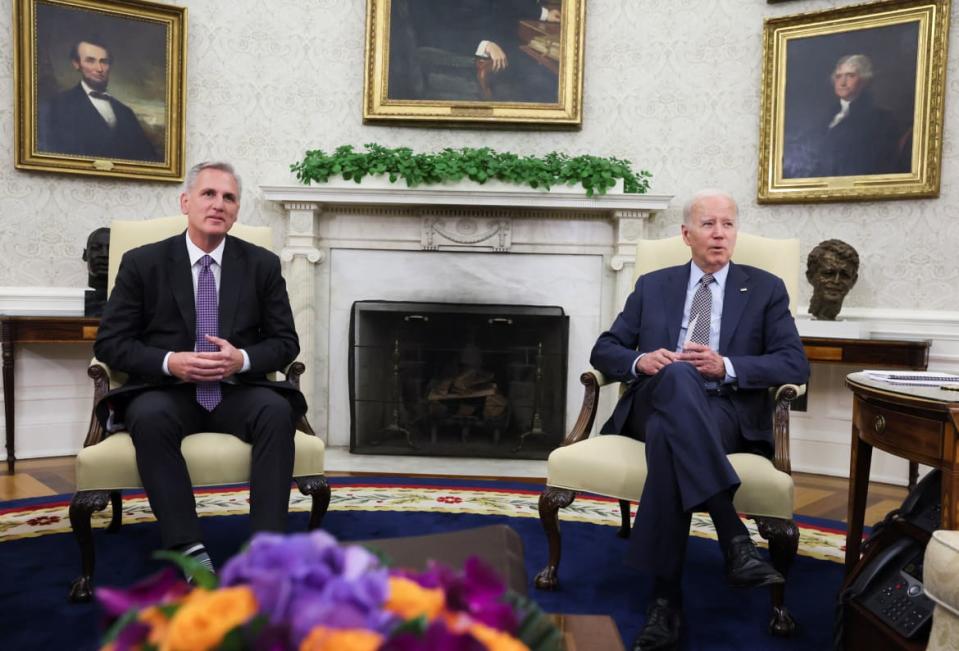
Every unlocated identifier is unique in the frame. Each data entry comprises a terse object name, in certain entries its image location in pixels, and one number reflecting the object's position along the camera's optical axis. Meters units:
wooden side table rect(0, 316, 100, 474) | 4.05
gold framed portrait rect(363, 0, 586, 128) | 4.98
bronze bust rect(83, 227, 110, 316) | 4.23
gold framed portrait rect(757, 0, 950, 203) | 4.31
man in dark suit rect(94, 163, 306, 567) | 2.37
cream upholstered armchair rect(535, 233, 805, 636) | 2.25
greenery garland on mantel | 4.55
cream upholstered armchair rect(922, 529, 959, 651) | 1.51
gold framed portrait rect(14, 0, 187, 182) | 4.51
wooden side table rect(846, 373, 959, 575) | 1.81
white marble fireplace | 4.73
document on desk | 2.20
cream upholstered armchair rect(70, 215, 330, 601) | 2.37
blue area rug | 2.26
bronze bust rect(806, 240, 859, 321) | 4.24
